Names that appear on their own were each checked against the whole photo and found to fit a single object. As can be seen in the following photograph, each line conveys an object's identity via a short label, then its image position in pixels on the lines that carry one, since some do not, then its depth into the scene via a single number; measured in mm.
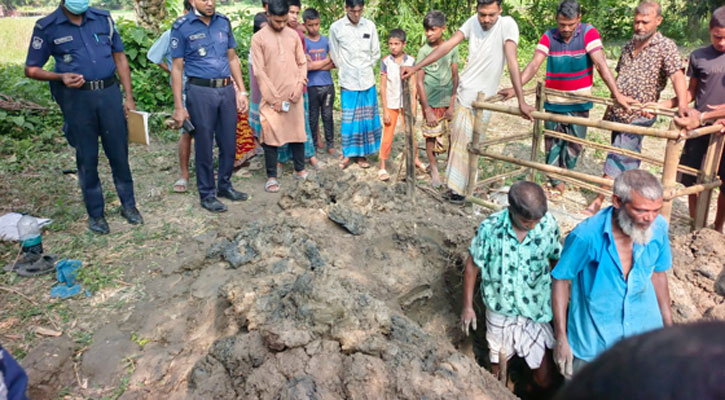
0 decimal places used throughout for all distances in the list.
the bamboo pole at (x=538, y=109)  4863
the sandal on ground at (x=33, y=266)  3751
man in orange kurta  5172
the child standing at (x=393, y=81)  5574
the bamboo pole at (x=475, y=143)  4477
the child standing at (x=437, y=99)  5680
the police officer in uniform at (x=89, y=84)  3939
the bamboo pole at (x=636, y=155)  4035
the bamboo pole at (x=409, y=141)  4680
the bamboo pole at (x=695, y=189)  3440
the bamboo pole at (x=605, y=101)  3990
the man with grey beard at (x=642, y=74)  4184
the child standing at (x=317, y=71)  6078
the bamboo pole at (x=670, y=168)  3393
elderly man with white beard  2660
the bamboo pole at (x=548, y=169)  3879
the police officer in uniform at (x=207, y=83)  4543
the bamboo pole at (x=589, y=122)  3365
